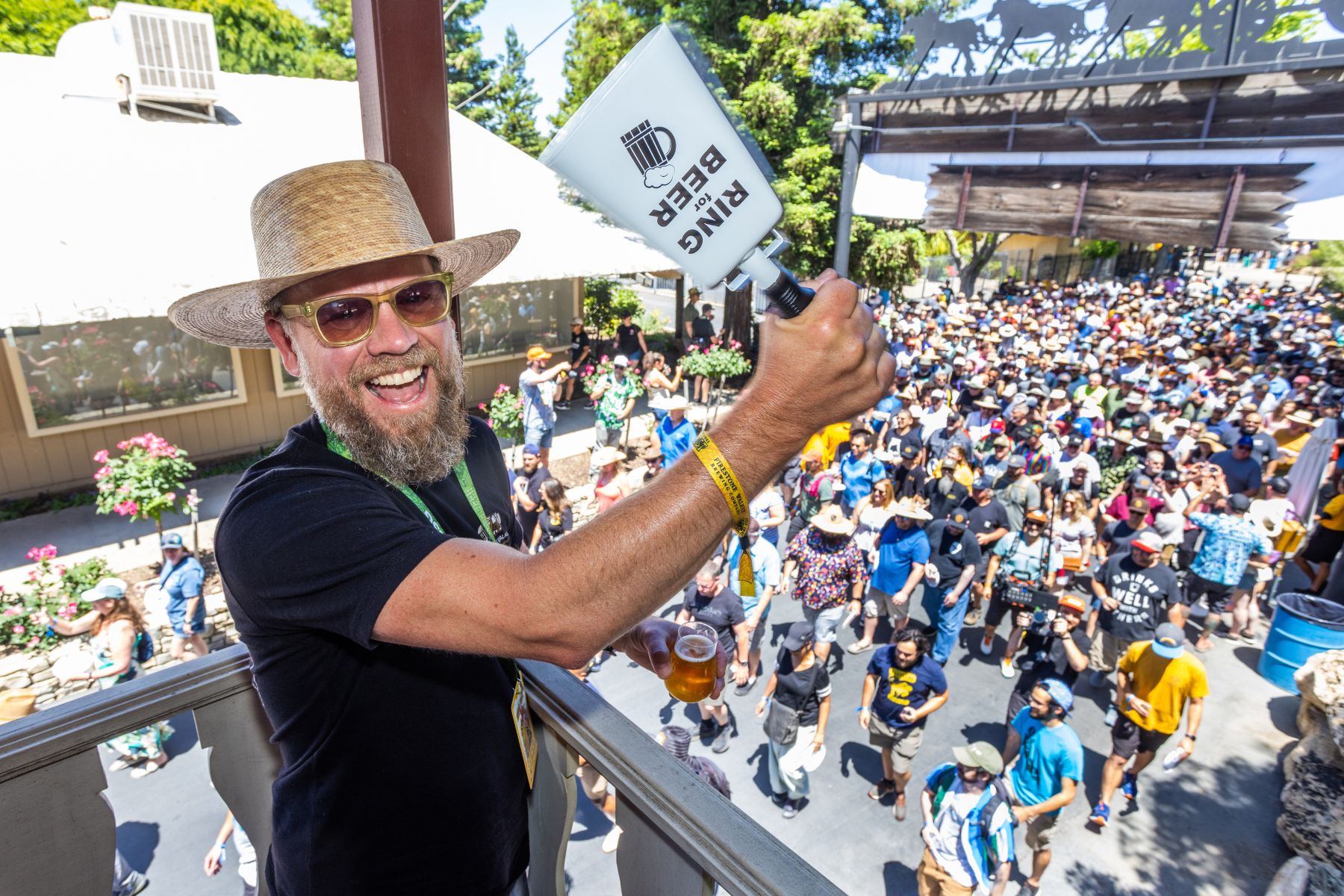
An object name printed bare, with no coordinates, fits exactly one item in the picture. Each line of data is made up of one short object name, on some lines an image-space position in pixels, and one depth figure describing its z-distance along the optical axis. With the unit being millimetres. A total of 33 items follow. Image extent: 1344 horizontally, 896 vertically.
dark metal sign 3123
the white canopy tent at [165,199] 7754
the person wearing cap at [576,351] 13961
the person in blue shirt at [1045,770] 4605
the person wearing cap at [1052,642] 5418
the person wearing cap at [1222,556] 6836
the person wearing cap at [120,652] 5004
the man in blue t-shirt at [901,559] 6660
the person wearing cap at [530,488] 7180
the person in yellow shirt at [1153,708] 5199
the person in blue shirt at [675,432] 8727
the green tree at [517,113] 25609
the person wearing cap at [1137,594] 5824
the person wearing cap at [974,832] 4254
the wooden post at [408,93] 1619
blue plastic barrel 6094
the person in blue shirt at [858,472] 8064
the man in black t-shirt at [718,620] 5809
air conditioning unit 9438
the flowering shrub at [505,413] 9945
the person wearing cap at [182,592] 5656
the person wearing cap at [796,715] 5172
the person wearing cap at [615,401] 10164
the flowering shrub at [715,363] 12797
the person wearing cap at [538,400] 9602
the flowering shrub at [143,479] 6879
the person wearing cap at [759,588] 6195
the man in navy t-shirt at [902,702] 5129
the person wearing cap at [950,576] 6664
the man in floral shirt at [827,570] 6223
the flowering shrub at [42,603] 5719
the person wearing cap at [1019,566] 6449
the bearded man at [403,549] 989
